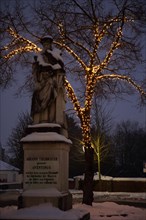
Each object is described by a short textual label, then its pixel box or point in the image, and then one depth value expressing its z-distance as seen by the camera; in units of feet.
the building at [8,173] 175.83
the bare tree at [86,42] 63.52
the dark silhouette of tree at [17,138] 184.55
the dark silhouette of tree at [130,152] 212.23
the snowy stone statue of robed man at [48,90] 45.75
